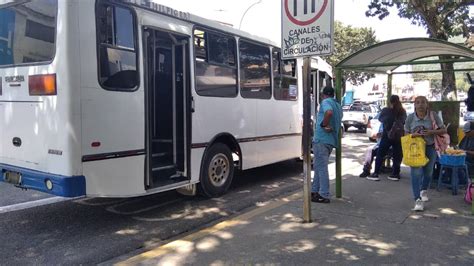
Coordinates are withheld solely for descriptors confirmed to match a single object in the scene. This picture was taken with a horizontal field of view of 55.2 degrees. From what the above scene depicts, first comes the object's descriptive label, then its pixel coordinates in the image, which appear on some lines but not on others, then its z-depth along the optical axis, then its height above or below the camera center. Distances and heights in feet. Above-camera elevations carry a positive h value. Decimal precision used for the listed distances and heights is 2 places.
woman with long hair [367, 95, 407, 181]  28.19 -1.75
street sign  16.99 +3.28
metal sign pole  17.97 -1.10
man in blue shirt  21.76 -1.20
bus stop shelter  21.14 +2.96
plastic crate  23.97 -2.51
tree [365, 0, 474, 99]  54.85 +13.33
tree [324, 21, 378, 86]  141.28 +23.35
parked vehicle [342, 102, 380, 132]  78.33 -0.61
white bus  16.34 +0.68
